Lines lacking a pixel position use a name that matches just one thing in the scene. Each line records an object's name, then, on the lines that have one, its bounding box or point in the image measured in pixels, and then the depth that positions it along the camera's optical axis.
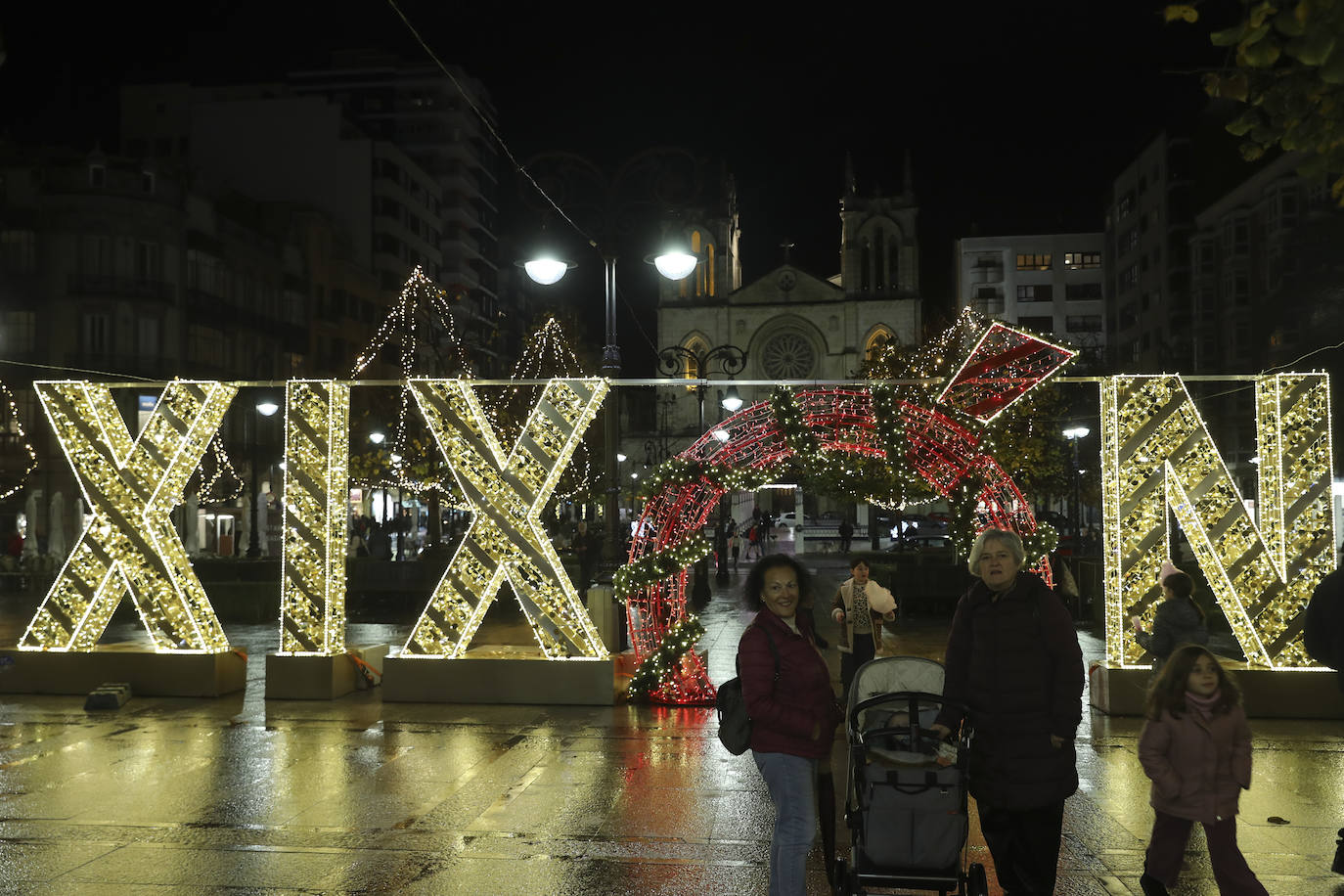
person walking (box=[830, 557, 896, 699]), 10.73
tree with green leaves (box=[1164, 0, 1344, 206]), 4.62
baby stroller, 4.65
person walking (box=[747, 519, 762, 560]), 37.57
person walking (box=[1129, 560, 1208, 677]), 9.41
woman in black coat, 4.73
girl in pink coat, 5.21
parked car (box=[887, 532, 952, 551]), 36.78
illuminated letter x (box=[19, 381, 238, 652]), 12.15
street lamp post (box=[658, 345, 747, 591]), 20.56
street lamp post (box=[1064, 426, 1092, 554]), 28.94
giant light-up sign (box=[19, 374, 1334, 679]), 10.82
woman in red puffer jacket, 4.90
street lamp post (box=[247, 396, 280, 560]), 24.19
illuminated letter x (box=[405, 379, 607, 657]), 11.54
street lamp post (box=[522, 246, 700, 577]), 14.24
